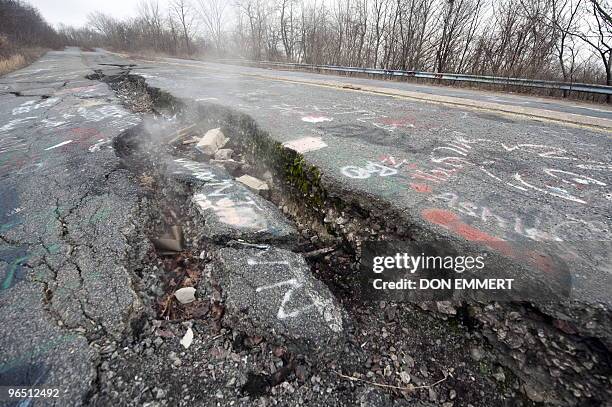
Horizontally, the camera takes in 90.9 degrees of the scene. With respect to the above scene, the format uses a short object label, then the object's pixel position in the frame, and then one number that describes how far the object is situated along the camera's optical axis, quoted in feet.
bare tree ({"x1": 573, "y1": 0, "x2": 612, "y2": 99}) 34.60
